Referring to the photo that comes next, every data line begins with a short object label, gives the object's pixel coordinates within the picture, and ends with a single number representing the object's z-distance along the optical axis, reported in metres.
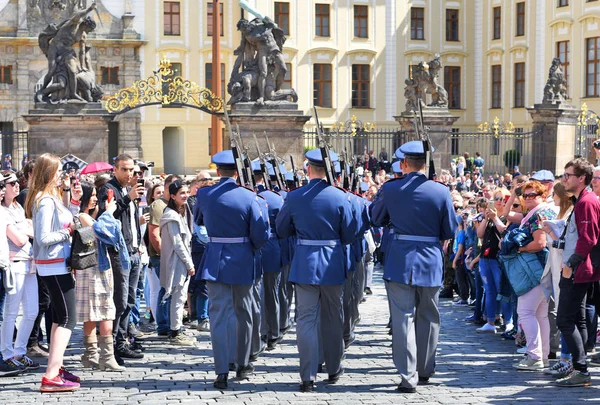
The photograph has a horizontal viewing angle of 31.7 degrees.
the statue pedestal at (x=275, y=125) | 24.86
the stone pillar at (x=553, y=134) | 27.53
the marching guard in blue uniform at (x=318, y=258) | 9.22
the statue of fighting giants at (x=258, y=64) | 24.88
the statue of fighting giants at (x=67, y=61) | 24.28
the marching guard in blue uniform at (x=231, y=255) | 9.42
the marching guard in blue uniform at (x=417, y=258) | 9.19
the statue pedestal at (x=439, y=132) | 27.86
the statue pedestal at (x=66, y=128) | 24.58
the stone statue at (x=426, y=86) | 28.59
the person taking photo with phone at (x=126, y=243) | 9.96
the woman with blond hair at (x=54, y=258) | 9.02
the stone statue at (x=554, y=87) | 28.02
